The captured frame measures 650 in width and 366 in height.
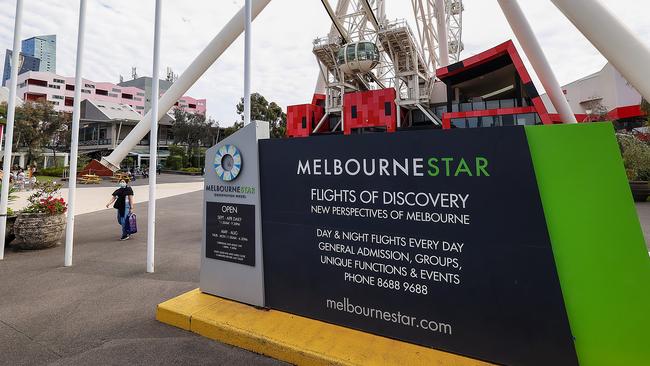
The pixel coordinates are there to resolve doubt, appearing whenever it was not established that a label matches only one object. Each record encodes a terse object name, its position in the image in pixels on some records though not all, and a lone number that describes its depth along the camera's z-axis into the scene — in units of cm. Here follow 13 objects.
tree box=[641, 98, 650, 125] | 1956
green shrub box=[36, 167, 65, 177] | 3547
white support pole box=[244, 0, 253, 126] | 471
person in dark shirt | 875
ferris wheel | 2839
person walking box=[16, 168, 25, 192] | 2182
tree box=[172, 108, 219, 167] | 5144
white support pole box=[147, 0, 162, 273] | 592
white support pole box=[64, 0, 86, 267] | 618
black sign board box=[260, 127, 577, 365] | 258
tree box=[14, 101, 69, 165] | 3281
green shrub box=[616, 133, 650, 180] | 1758
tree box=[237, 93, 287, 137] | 5009
